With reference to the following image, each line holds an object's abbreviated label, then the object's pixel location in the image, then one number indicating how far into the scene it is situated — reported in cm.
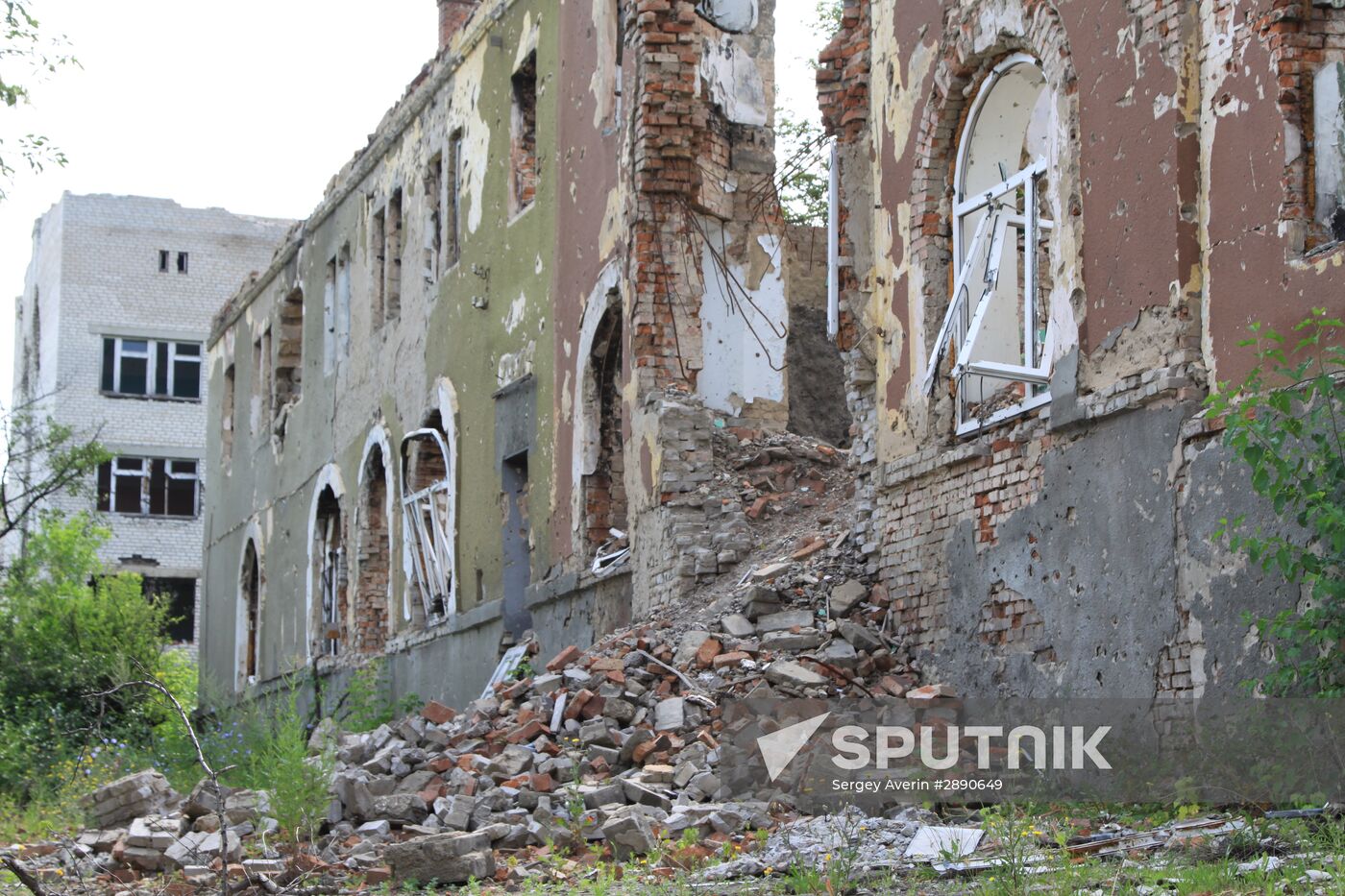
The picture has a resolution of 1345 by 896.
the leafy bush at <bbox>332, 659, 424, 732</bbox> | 1686
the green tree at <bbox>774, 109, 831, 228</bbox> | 2614
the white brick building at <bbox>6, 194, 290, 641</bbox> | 3766
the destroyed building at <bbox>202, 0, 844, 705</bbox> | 1381
